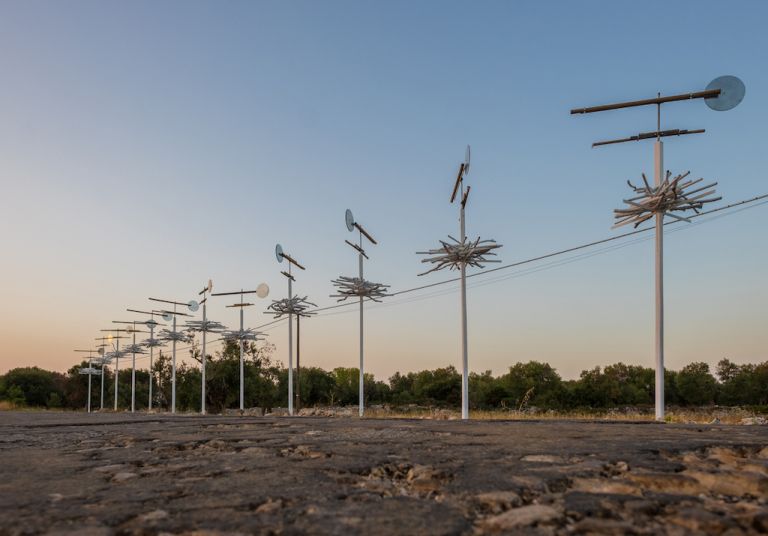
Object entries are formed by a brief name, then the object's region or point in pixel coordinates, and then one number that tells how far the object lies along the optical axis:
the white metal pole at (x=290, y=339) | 27.44
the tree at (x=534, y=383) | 56.06
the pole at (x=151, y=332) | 47.02
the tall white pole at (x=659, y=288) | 12.85
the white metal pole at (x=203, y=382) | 34.50
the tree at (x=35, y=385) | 83.40
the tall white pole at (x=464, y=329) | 16.23
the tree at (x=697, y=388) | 58.88
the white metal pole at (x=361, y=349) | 21.64
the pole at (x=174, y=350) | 41.46
